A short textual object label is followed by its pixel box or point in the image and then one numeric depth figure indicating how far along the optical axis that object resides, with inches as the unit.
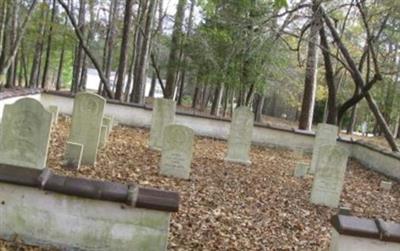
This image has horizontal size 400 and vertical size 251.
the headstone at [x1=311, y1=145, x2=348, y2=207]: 344.5
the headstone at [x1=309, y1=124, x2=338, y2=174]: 501.6
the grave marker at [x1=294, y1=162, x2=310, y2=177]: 428.5
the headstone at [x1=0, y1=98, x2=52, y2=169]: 265.1
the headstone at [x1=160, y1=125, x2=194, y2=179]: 352.8
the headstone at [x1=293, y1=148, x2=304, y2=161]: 569.0
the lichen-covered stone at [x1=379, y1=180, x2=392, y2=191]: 428.2
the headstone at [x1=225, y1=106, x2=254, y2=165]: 458.9
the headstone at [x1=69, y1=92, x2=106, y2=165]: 345.7
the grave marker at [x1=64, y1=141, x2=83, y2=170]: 318.3
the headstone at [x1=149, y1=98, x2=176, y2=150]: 466.0
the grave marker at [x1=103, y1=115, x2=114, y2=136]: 468.3
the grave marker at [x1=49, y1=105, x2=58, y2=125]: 489.0
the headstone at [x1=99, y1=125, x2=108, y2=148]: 403.5
